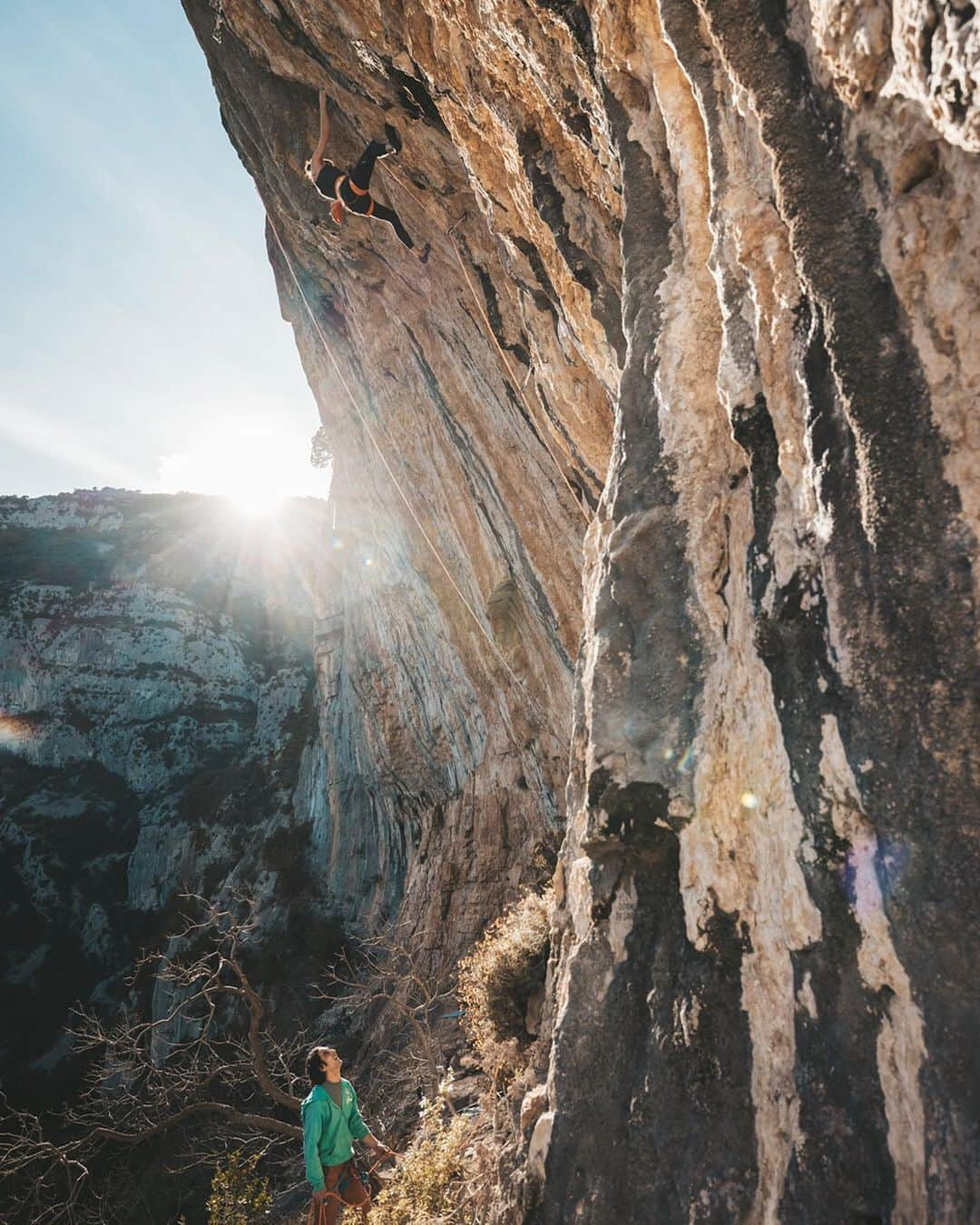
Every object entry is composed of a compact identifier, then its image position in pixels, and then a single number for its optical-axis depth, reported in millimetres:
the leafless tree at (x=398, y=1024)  8797
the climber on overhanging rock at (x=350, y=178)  8523
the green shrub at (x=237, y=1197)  6109
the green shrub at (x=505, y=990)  6020
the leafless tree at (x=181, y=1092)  7598
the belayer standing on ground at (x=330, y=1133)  3842
